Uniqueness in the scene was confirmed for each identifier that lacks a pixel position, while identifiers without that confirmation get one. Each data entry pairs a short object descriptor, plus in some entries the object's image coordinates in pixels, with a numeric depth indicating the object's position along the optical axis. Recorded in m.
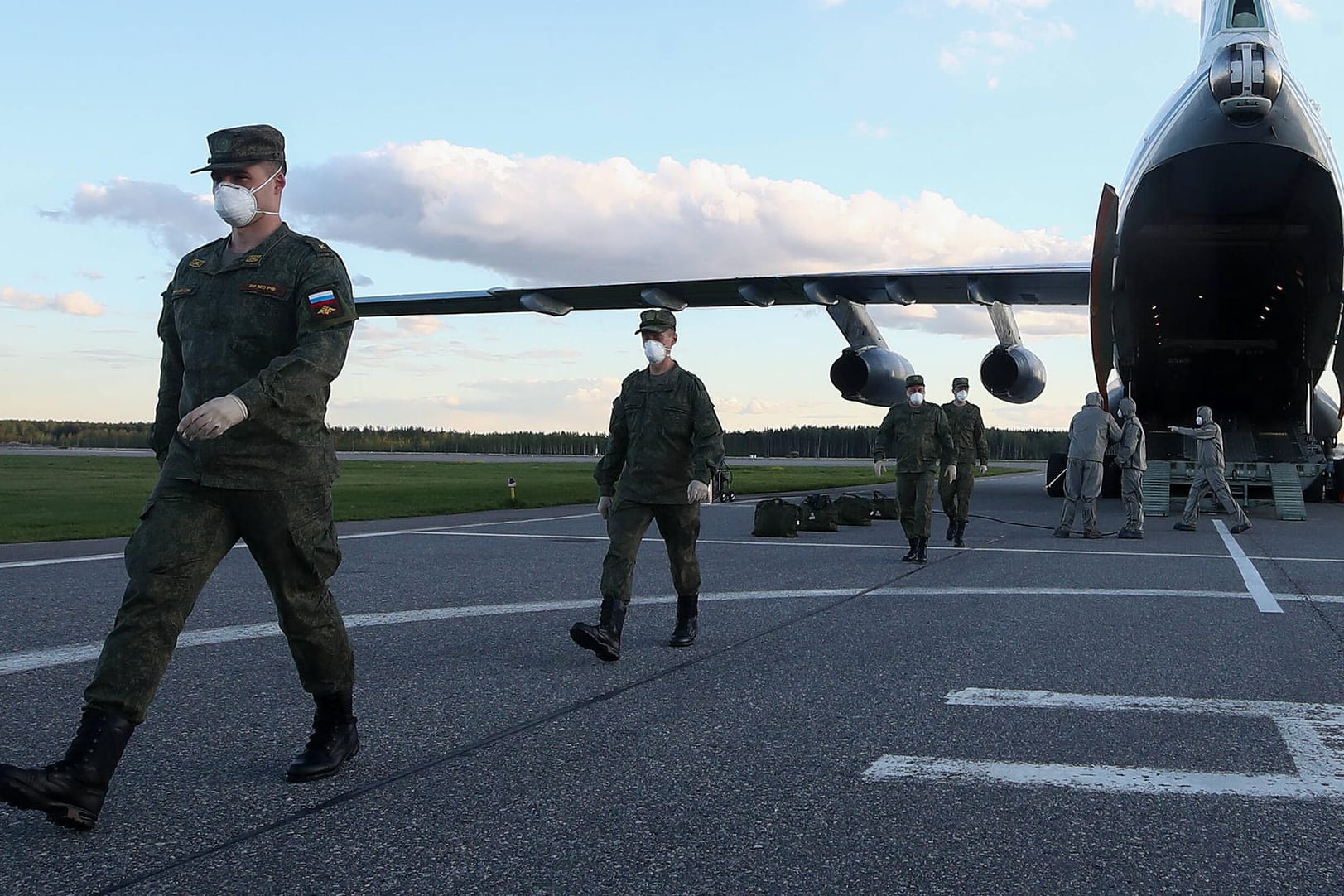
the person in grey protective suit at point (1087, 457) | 14.12
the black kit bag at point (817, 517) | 14.55
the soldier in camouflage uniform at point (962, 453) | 13.16
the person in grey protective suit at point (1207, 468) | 15.34
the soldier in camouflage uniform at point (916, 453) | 10.88
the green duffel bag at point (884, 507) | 16.82
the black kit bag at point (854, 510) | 15.42
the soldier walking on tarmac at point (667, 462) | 6.26
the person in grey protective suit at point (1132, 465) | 14.05
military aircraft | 13.58
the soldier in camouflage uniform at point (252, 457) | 3.49
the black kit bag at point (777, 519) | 13.28
